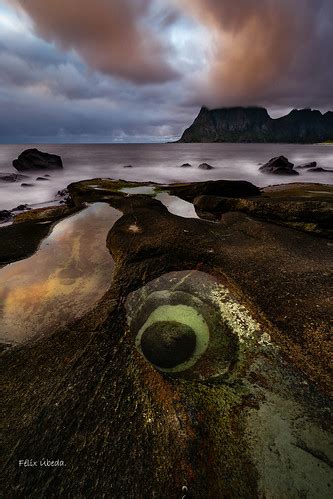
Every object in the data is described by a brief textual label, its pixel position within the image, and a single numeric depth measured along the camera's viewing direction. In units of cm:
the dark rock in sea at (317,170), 5140
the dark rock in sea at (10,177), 4412
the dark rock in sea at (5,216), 1997
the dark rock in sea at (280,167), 4682
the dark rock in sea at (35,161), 5693
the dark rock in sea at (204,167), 6738
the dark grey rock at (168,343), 433
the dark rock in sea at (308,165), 5679
